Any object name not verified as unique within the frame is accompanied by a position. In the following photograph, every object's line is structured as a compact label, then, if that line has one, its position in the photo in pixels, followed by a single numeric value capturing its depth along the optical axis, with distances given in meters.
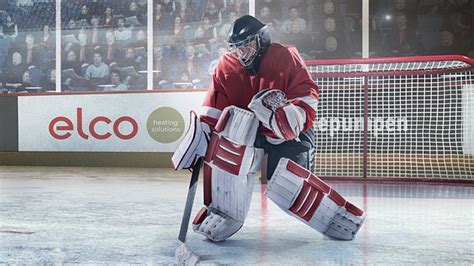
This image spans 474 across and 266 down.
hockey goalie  2.52
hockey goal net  5.68
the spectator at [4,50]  8.33
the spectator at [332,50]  7.14
